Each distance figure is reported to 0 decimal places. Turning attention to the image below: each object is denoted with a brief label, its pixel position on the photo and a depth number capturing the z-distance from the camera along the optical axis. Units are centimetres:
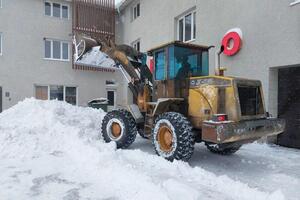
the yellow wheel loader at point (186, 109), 585
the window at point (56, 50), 1795
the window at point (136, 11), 1816
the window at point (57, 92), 1797
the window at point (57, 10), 1795
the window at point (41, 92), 1747
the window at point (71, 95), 1833
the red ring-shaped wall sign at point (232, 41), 967
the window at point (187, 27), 1272
